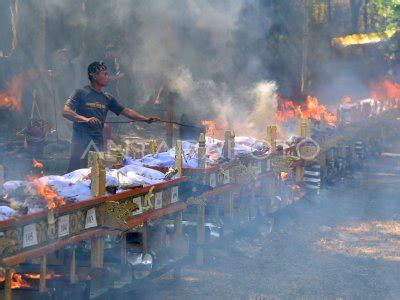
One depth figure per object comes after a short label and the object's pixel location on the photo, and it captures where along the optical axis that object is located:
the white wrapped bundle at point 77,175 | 6.80
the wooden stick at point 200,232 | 8.50
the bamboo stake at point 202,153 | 8.42
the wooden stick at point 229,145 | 9.34
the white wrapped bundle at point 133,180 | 6.93
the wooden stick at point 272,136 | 10.83
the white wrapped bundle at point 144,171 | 7.42
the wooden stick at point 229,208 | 9.38
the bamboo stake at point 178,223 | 7.99
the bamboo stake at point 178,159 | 8.02
